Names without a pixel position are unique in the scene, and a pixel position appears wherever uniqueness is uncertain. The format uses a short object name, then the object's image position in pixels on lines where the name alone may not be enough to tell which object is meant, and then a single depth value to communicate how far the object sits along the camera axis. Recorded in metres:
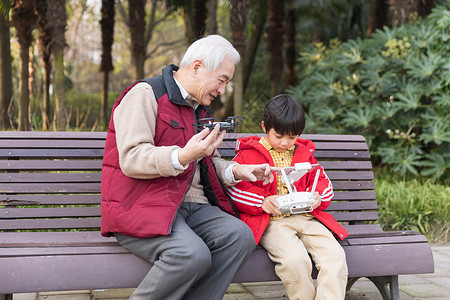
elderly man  2.24
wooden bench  2.33
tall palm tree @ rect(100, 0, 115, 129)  12.30
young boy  2.54
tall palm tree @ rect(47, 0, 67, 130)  7.85
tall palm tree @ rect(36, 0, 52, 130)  10.20
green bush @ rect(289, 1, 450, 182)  6.41
